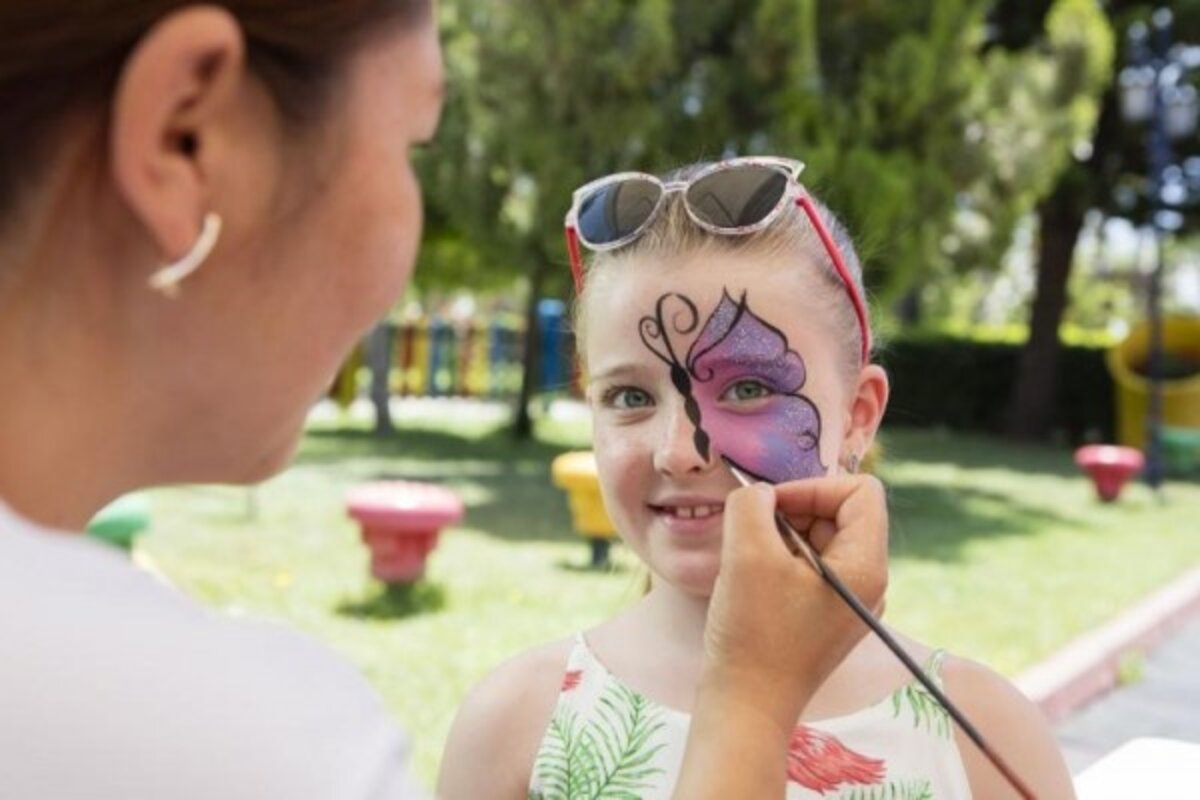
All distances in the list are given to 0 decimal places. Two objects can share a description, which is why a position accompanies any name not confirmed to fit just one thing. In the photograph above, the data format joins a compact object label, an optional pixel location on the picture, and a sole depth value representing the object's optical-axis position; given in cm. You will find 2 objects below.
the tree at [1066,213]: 1723
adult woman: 58
